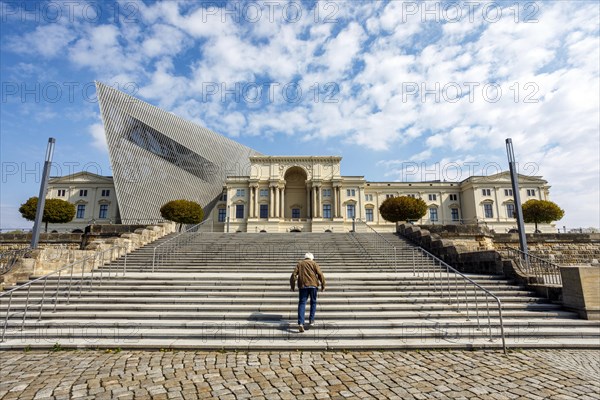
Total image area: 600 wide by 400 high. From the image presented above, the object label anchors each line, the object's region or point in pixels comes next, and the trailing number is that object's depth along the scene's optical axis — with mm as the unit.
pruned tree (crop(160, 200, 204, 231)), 34000
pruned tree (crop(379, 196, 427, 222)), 36031
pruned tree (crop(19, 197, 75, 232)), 33281
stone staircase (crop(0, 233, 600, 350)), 5309
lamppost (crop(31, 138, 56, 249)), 12523
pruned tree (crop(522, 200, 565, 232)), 35119
